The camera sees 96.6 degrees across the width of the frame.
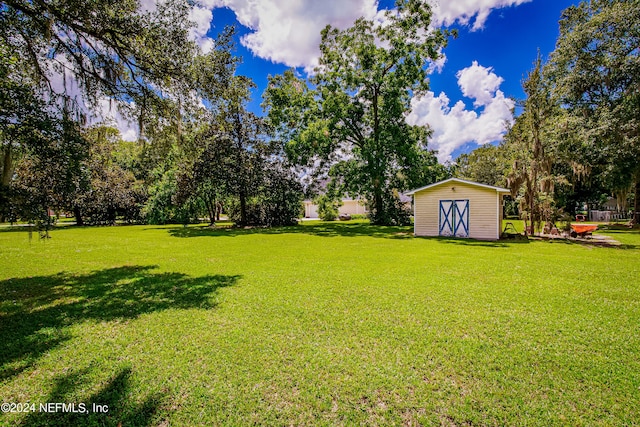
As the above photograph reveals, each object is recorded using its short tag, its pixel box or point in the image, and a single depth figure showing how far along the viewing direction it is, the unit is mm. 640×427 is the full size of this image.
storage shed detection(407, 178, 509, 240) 14781
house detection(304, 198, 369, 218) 44309
